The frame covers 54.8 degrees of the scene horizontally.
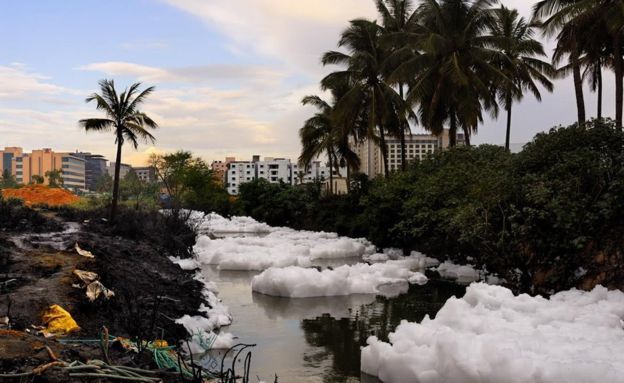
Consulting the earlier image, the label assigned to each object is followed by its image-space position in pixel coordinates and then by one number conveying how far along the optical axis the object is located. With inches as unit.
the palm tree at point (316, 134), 1740.9
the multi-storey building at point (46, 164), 6112.2
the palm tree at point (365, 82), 1227.9
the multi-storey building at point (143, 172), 7586.6
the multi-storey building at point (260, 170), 5132.9
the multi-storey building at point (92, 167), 6865.2
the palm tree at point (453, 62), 1021.8
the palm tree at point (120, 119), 976.9
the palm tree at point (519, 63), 1151.6
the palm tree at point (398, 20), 1233.1
